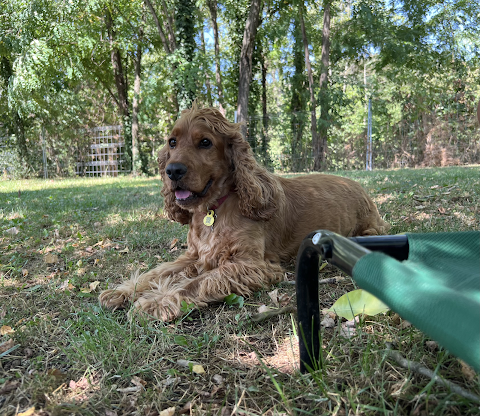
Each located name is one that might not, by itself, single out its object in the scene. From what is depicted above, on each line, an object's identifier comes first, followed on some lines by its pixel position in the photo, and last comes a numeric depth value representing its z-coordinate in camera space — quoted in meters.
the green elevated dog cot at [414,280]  0.24
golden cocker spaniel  0.71
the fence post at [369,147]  4.44
